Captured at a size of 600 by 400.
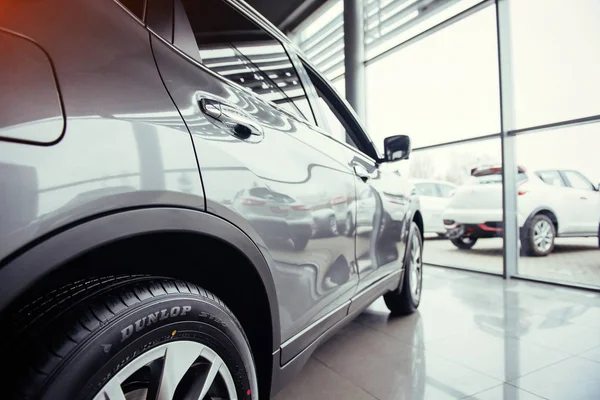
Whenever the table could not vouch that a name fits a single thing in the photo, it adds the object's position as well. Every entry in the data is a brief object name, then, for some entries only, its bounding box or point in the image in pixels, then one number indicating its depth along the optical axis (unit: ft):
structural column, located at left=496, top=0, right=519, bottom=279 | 13.83
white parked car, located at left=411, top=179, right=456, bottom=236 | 19.61
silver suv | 1.87
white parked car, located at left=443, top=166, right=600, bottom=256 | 13.44
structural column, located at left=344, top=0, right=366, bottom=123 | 20.58
